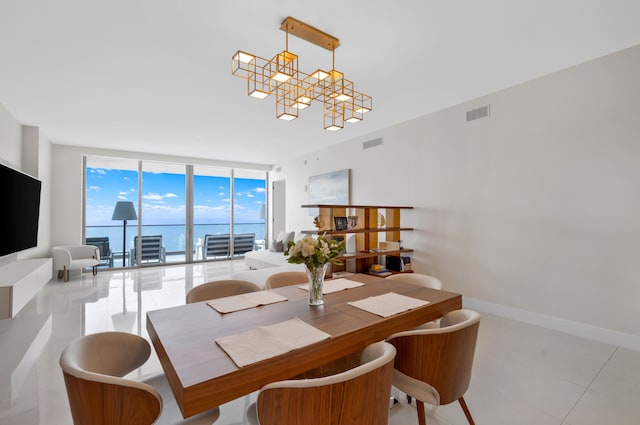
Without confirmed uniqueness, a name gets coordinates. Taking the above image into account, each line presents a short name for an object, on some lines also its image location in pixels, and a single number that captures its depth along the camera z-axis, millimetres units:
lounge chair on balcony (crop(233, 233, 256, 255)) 8625
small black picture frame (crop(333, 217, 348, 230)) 3931
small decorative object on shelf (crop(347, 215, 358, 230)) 4134
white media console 3041
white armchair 5746
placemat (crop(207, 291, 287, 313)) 1847
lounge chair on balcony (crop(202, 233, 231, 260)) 8219
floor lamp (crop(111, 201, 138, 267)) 6863
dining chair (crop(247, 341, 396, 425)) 964
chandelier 2406
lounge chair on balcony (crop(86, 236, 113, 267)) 7176
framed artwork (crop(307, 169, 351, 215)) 6223
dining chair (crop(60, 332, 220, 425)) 1073
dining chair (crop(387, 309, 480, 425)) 1457
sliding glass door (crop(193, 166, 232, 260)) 8312
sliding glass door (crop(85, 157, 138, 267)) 7125
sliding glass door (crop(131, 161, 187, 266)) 7453
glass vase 1840
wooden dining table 1086
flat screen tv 3508
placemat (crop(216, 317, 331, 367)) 1234
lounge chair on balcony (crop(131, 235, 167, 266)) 7391
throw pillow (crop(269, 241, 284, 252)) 7117
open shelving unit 3840
